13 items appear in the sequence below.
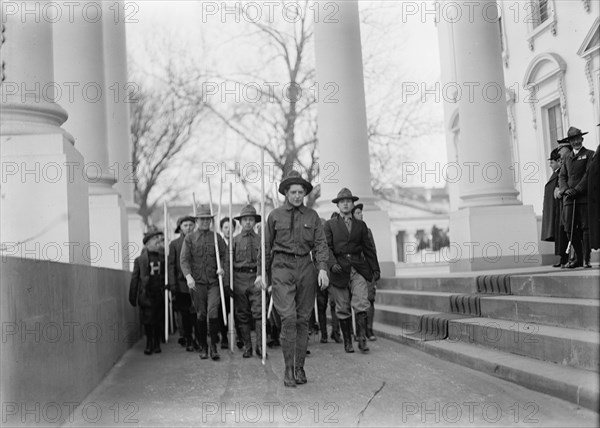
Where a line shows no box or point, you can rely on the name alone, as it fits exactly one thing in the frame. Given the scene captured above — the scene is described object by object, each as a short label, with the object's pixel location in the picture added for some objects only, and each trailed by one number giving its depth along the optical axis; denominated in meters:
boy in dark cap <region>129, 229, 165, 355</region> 11.23
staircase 6.54
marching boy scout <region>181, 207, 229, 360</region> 10.55
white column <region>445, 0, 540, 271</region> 13.27
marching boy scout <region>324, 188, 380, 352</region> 10.14
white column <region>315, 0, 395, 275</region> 15.81
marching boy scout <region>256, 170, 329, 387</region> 7.98
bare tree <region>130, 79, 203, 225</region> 32.62
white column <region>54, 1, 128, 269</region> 12.87
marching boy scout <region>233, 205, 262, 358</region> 10.69
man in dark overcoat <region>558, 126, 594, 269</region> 9.79
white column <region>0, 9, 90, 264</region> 6.93
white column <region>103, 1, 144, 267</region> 17.98
